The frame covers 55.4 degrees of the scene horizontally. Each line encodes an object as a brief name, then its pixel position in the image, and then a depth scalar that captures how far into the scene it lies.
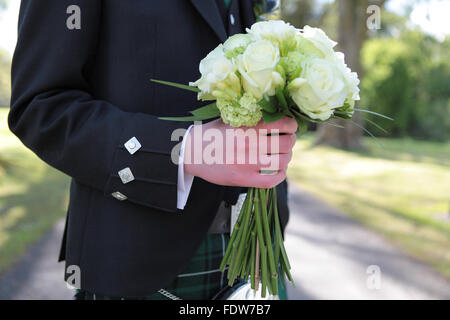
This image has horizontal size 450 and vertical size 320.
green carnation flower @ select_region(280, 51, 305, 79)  1.17
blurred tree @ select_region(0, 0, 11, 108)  10.79
